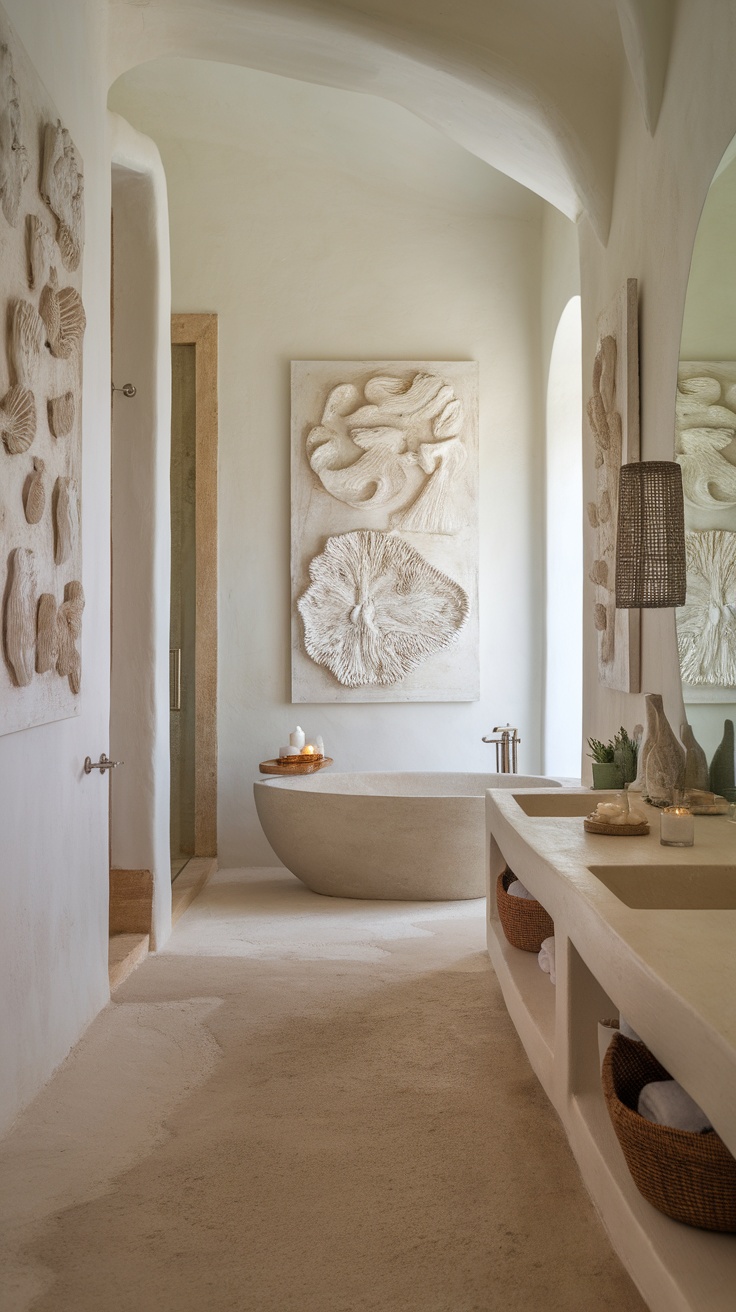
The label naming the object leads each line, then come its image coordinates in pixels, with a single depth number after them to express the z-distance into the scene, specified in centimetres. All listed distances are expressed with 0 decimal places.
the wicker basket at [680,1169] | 148
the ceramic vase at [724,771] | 259
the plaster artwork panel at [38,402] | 229
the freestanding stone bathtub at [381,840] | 450
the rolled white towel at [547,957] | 268
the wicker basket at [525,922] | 294
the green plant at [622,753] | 321
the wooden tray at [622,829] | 247
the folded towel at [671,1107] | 158
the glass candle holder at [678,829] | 228
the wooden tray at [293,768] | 510
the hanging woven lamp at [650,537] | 265
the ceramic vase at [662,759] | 272
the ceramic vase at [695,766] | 269
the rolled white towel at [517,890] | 305
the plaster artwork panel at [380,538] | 548
